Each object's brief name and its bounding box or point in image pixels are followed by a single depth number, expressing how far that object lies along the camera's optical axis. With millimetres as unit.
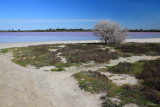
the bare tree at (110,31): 22399
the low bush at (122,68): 9801
